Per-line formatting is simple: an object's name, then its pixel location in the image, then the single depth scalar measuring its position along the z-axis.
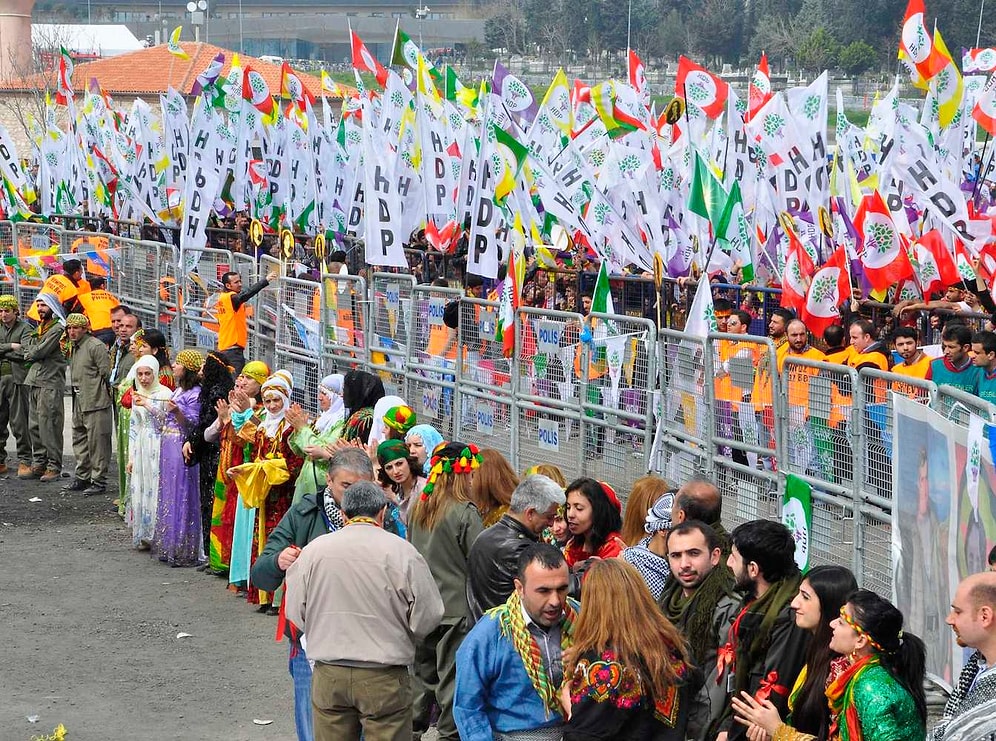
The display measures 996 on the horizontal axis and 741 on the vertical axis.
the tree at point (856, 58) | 69.62
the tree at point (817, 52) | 70.81
